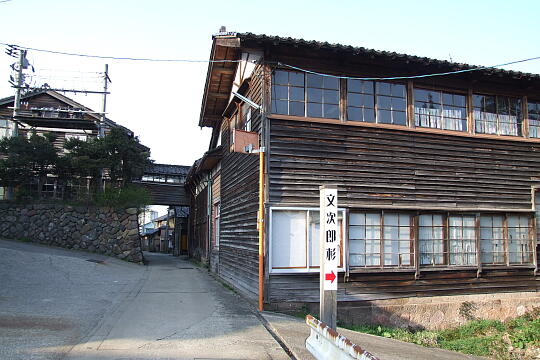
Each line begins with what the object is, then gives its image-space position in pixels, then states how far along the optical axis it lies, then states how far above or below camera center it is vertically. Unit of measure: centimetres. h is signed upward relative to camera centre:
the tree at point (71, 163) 2006 +288
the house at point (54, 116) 2702 +687
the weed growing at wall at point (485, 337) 877 -248
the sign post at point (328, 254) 586 -39
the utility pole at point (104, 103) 2706 +770
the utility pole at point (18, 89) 2570 +823
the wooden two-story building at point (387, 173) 981 +137
